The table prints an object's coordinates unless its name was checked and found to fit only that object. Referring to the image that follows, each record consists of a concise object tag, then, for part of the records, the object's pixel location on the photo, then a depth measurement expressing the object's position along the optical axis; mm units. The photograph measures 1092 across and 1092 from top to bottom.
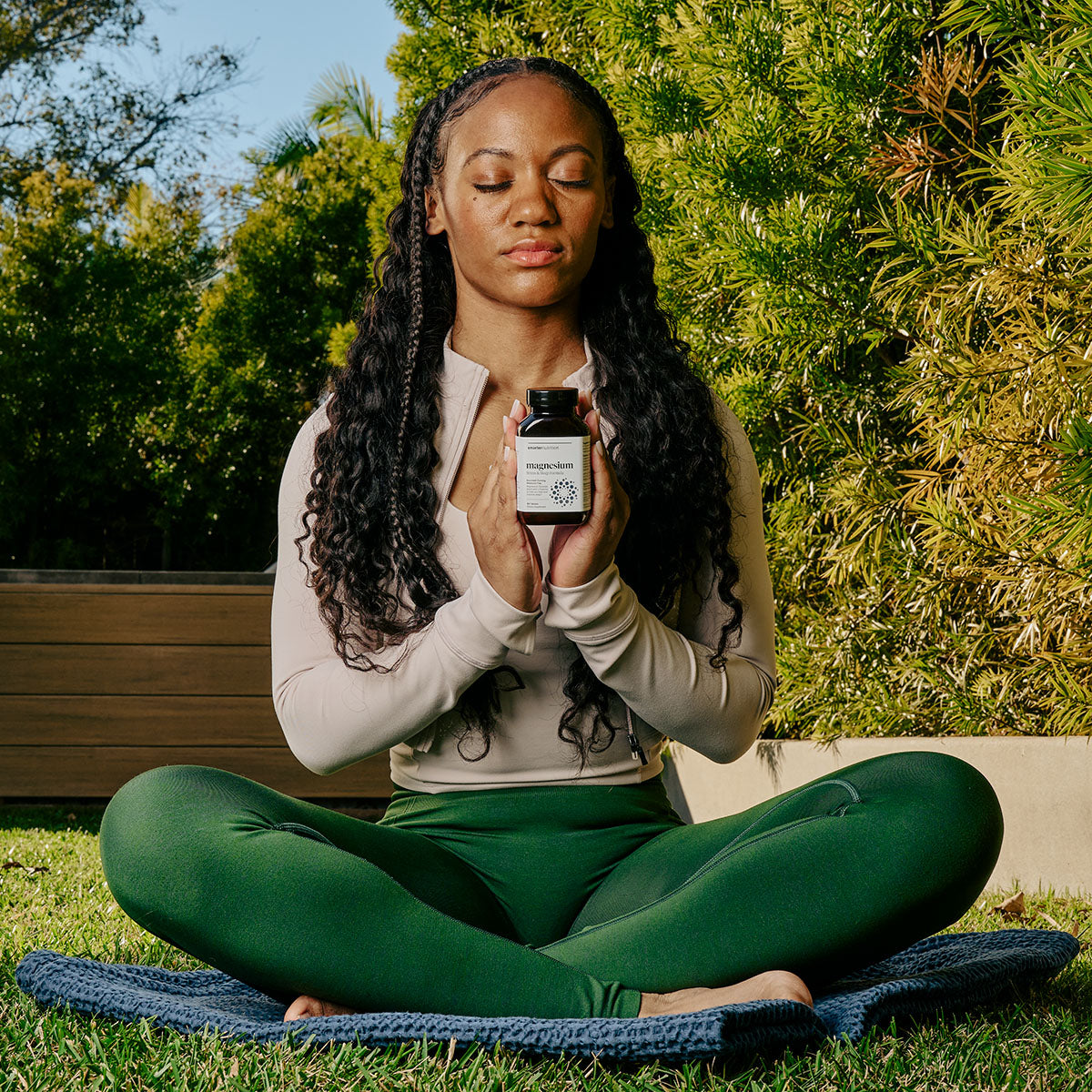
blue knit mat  1262
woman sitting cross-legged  1390
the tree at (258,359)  11102
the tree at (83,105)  13875
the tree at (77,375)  9906
